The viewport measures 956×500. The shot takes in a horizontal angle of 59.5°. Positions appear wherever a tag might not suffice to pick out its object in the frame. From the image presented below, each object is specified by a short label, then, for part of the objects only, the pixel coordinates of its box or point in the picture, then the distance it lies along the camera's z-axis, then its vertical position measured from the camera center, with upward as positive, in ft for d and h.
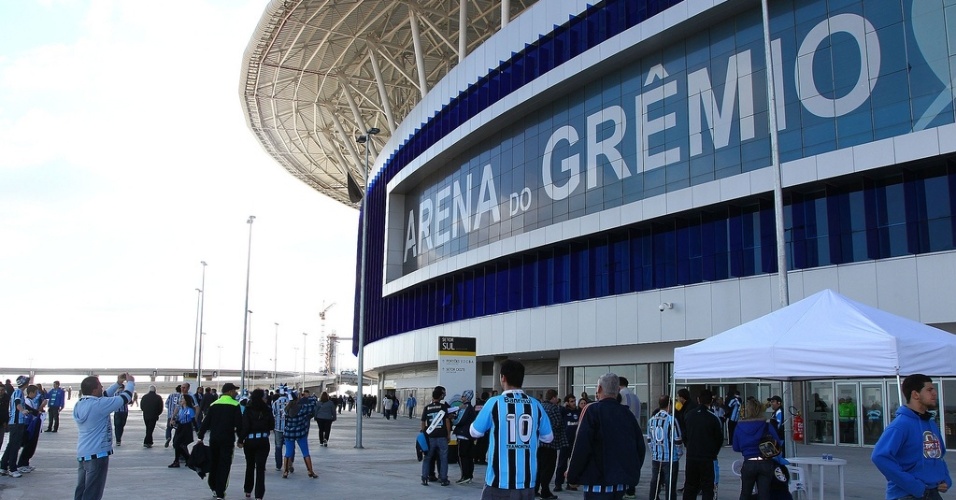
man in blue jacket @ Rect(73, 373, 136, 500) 30.45 -2.53
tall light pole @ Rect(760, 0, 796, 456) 57.62 +13.69
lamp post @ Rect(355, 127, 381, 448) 79.30 +1.17
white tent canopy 29.25 +1.02
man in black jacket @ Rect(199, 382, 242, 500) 38.91 -3.11
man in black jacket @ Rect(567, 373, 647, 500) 22.02 -2.15
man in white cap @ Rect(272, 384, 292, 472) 53.06 -2.67
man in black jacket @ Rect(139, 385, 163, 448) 68.95 -3.13
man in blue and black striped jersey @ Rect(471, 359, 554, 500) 21.99 -1.70
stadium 74.02 +21.54
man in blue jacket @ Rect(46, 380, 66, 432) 94.22 -4.05
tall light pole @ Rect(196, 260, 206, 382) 219.20 +17.86
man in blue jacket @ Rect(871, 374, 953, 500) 19.42 -1.86
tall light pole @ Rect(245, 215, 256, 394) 169.17 +20.46
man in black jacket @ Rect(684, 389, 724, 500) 35.19 -3.00
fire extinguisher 80.59 -5.14
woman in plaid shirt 49.49 -3.43
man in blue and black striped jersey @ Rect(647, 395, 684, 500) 37.60 -3.34
